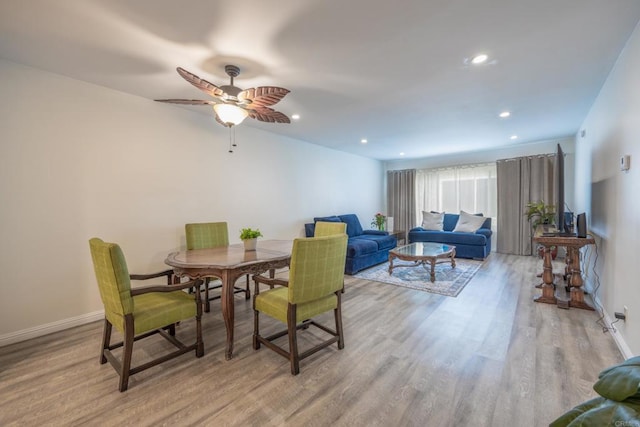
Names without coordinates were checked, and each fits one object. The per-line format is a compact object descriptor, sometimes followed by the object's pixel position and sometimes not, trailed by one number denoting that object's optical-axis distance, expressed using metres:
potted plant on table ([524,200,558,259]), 4.54
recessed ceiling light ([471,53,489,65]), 2.35
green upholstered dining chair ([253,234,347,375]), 1.96
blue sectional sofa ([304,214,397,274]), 4.59
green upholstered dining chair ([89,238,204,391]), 1.78
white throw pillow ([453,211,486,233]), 6.04
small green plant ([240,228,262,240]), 2.76
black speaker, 3.05
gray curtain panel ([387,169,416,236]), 7.57
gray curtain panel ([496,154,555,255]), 5.68
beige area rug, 3.82
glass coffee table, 4.19
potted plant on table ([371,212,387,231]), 6.72
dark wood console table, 3.04
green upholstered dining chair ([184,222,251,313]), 3.17
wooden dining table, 2.17
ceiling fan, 2.21
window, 6.55
